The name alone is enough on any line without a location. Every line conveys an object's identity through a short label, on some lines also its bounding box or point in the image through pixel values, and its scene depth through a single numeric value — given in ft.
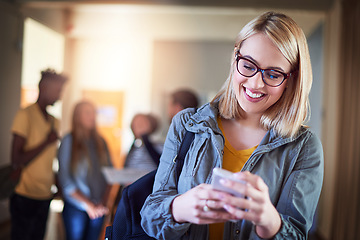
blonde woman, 3.51
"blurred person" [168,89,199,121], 10.73
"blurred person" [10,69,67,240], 9.53
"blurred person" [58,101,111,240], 10.92
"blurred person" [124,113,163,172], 10.31
